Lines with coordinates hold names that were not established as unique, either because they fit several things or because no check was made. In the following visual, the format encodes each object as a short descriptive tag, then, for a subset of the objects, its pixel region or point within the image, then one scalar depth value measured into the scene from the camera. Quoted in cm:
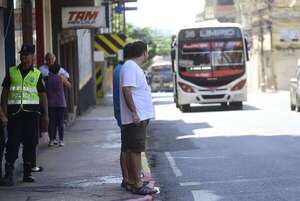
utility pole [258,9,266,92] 5316
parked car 2636
